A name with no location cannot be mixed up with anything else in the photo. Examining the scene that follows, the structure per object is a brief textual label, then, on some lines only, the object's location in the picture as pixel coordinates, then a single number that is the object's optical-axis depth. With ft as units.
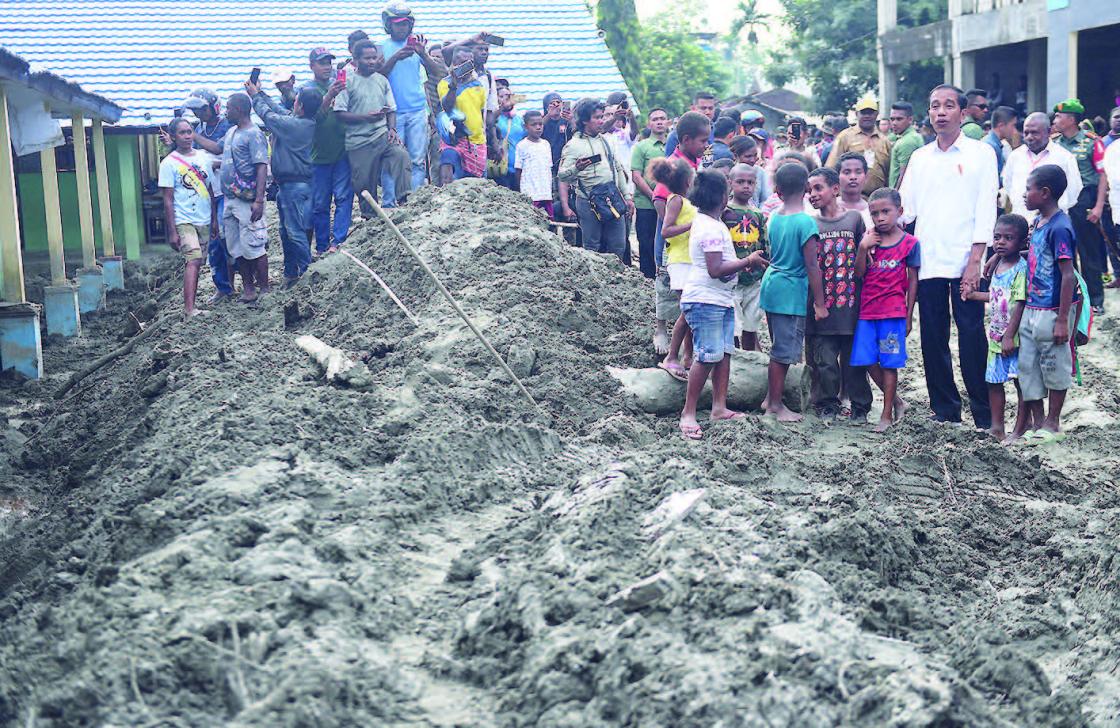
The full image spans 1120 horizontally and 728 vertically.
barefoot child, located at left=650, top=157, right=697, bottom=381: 24.70
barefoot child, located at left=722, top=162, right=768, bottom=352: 25.17
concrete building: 61.11
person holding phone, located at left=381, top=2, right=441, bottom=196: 37.37
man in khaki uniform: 37.84
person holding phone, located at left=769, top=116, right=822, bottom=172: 41.39
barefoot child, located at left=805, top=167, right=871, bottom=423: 24.27
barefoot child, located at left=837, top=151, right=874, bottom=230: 25.17
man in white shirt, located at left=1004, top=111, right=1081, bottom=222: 33.91
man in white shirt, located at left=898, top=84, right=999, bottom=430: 23.90
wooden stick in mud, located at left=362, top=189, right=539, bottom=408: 21.79
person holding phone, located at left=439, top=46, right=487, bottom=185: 37.86
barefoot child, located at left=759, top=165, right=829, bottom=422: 23.91
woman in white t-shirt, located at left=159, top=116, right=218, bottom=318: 35.01
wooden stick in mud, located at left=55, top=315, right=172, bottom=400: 31.01
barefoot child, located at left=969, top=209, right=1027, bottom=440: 23.65
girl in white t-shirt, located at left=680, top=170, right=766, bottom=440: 22.81
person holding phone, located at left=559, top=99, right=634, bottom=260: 35.19
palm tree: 123.95
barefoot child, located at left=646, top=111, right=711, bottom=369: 26.10
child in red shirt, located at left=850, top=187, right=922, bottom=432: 24.07
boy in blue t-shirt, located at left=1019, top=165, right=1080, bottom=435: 23.06
